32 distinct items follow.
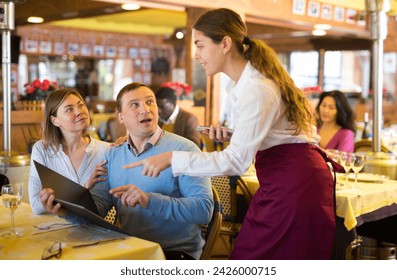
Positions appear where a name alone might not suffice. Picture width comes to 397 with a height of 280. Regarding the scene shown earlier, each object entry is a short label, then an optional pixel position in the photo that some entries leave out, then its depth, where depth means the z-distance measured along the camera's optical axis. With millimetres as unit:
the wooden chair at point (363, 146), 5016
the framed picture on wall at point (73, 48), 11930
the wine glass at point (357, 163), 3447
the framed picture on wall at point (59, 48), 11633
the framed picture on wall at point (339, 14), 8422
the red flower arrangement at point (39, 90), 5898
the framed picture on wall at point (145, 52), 13438
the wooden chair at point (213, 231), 2402
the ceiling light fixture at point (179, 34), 10086
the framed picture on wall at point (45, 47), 11374
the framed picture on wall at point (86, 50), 12172
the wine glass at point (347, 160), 3470
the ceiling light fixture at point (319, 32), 9148
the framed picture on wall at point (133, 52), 13132
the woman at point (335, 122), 4715
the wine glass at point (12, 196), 2207
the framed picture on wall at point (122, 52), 12859
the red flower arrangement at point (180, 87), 6406
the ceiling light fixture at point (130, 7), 6384
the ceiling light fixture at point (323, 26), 8252
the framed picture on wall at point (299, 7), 7520
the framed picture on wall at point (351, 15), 8664
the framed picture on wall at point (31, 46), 11094
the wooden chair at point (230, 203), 3631
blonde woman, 2734
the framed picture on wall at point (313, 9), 7810
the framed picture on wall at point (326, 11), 8125
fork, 2195
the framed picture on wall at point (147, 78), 13688
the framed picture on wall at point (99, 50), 12406
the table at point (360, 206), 3096
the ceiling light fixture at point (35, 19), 8080
